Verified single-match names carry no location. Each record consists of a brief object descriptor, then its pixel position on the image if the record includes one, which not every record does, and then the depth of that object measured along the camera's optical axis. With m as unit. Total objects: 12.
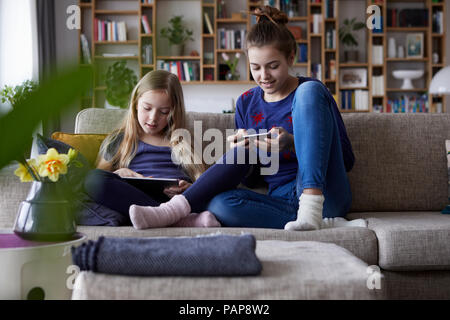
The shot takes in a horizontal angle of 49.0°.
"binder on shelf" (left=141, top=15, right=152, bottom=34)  5.57
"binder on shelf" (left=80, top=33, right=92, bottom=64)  5.53
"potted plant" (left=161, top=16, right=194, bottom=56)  5.60
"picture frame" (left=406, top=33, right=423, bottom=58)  5.81
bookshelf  5.63
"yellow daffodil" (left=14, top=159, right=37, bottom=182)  1.02
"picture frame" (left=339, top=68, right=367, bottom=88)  5.80
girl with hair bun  1.46
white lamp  3.40
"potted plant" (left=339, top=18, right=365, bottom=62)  5.70
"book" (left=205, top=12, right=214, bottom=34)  5.64
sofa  1.40
